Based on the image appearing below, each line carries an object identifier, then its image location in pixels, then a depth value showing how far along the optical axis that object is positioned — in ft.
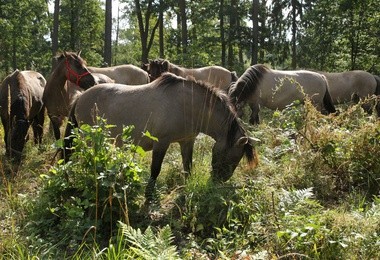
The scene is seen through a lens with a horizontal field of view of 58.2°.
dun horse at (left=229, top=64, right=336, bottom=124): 28.66
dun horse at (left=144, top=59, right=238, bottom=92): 34.76
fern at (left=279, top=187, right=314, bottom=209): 10.20
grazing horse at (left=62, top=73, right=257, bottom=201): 13.93
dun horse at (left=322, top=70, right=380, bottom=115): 37.14
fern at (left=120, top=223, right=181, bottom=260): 7.70
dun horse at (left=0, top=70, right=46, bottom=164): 16.81
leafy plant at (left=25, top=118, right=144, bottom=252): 10.20
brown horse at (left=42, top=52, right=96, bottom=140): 20.47
